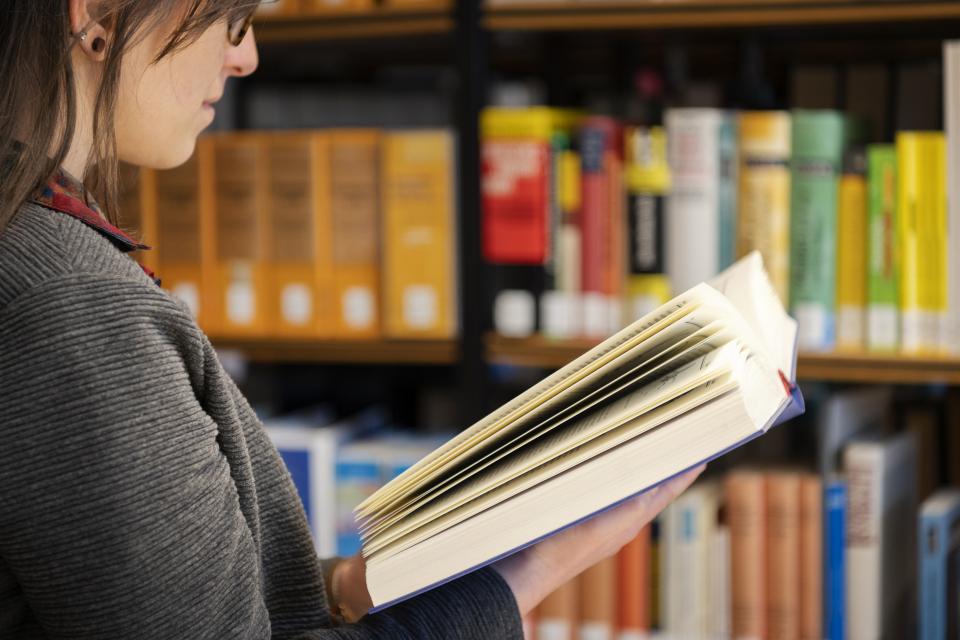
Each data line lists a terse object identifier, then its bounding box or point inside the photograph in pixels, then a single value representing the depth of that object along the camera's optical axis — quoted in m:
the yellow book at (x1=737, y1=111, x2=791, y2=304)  1.58
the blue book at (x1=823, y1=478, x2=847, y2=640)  1.60
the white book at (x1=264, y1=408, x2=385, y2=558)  1.80
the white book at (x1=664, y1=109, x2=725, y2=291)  1.60
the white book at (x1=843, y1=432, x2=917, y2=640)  1.60
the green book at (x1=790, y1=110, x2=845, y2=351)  1.56
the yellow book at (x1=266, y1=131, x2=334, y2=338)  1.80
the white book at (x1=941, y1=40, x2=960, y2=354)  1.50
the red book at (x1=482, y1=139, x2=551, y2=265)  1.65
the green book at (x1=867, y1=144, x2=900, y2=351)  1.55
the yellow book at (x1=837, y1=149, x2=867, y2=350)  1.57
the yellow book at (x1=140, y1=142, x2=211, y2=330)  1.85
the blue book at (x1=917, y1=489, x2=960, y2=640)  1.56
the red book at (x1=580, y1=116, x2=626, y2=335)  1.63
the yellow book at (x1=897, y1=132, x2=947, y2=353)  1.53
